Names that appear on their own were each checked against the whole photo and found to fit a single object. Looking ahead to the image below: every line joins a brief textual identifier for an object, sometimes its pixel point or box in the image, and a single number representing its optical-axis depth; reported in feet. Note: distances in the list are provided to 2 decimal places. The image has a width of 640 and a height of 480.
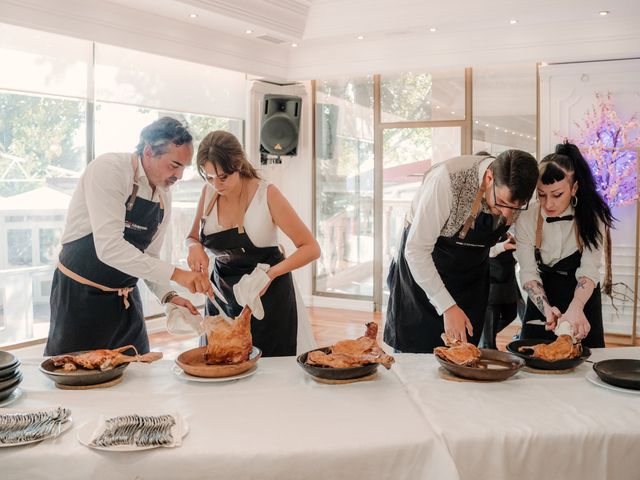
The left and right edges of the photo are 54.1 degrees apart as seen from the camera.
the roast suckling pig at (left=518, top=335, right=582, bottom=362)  6.27
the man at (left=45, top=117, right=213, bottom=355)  7.26
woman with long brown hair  7.99
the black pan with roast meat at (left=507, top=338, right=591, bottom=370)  6.24
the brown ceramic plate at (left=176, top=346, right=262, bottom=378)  5.88
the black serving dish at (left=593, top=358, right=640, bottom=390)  5.73
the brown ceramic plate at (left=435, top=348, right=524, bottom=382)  5.89
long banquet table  4.44
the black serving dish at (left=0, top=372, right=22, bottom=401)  5.33
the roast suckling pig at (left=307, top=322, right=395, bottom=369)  5.91
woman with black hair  7.67
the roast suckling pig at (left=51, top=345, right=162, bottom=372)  5.84
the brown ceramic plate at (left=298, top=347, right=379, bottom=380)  5.81
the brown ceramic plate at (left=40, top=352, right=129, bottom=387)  5.67
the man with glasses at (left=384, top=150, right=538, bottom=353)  6.91
